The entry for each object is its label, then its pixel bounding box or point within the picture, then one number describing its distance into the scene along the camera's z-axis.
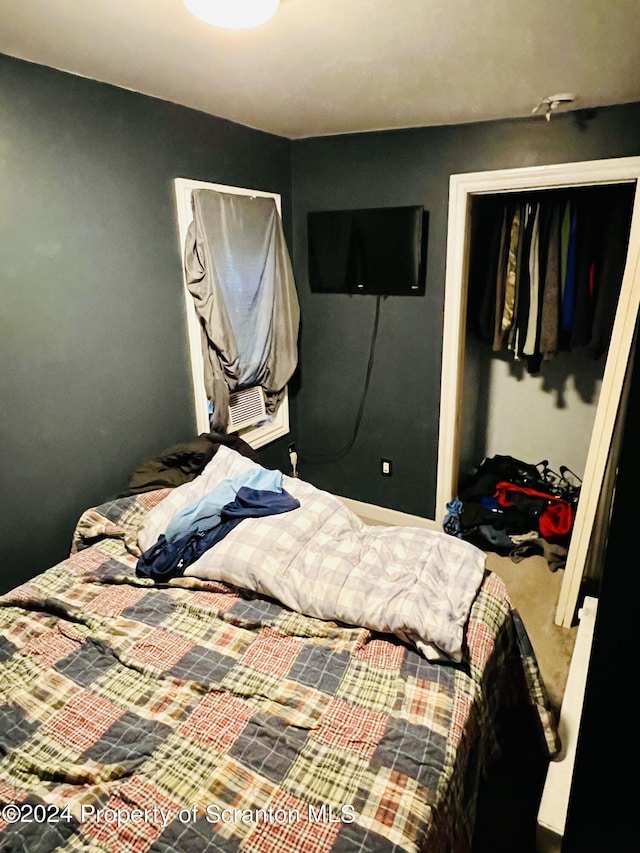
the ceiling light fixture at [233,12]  1.24
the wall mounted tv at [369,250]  2.82
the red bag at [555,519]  2.96
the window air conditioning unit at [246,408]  3.06
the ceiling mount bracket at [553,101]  2.11
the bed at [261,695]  1.01
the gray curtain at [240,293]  2.56
